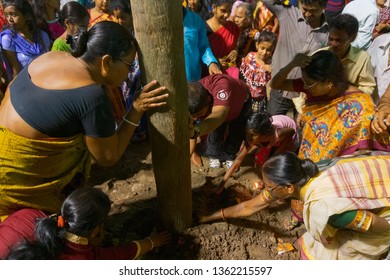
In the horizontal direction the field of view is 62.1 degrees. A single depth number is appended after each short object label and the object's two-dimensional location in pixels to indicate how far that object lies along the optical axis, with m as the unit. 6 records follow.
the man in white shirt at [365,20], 3.93
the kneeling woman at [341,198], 1.76
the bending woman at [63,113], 1.66
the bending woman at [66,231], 1.70
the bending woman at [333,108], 2.31
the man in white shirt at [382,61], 3.07
